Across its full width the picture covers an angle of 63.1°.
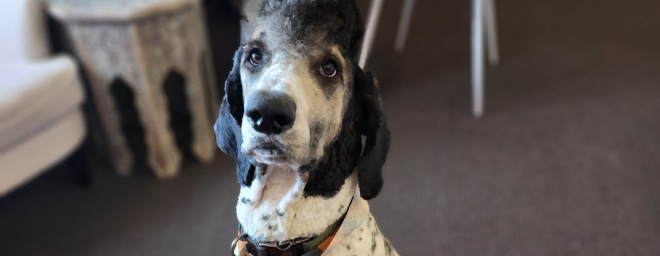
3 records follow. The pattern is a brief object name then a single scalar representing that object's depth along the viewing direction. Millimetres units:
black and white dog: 574
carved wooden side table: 1565
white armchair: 1411
